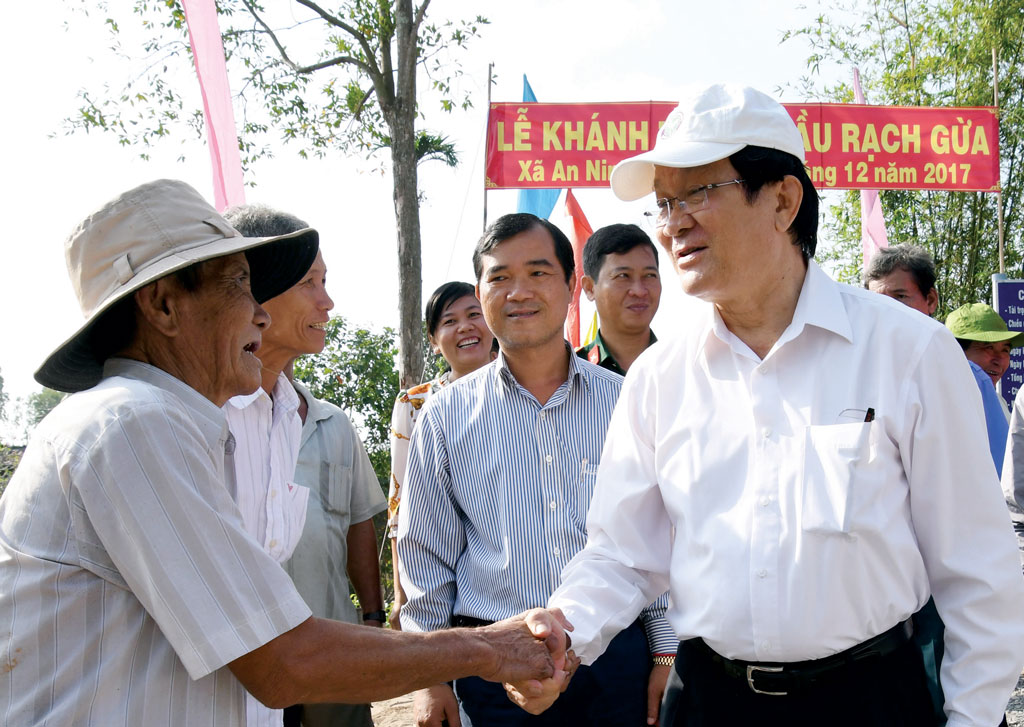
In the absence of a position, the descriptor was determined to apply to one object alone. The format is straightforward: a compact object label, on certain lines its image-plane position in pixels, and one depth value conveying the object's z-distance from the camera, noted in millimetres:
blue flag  8422
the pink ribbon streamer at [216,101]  5203
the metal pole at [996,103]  8805
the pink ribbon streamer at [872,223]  8742
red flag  8292
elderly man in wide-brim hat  1568
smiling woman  4398
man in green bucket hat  4699
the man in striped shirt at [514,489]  2703
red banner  7648
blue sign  8195
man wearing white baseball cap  1888
